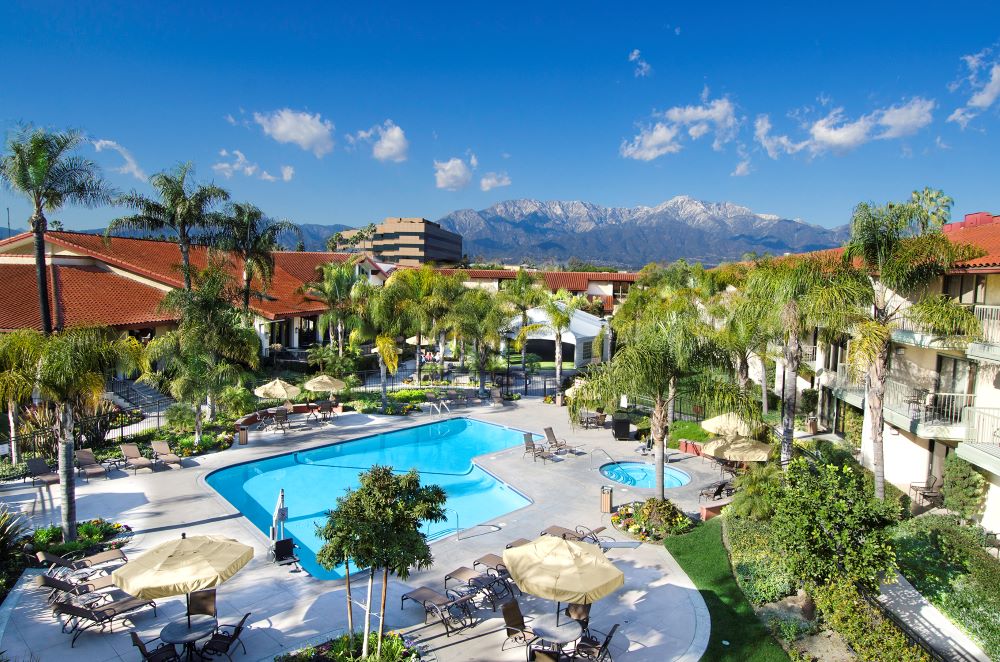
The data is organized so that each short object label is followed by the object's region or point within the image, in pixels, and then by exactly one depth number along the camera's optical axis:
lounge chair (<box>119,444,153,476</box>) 19.36
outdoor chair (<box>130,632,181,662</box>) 9.37
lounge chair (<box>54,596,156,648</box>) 10.18
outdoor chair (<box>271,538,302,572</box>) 13.50
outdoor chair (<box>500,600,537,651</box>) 10.37
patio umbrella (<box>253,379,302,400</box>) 24.25
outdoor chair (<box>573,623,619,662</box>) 9.85
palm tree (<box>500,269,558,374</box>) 34.22
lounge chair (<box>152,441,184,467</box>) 19.97
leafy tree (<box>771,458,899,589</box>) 10.12
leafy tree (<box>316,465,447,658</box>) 8.40
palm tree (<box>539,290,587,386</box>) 31.13
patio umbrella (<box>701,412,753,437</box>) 19.47
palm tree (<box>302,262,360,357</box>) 34.66
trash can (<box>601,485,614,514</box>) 16.77
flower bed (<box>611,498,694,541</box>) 15.27
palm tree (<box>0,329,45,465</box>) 13.45
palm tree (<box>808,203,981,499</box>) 15.17
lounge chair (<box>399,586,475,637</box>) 11.07
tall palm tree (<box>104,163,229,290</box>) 27.36
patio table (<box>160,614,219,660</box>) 9.70
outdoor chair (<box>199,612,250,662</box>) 9.75
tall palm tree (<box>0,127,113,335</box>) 20.30
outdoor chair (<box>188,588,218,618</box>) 10.52
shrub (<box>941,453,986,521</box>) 15.77
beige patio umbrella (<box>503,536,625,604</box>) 9.73
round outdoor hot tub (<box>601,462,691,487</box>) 20.41
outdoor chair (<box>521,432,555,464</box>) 21.70
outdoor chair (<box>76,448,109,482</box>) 18.28
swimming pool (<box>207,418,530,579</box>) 17.80
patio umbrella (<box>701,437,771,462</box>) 18.08
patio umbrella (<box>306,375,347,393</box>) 25.58
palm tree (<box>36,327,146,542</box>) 12.95
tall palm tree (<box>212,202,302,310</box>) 30.71
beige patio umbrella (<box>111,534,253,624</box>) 9.41
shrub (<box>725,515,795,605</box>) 11.89
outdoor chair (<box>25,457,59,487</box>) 16.89
